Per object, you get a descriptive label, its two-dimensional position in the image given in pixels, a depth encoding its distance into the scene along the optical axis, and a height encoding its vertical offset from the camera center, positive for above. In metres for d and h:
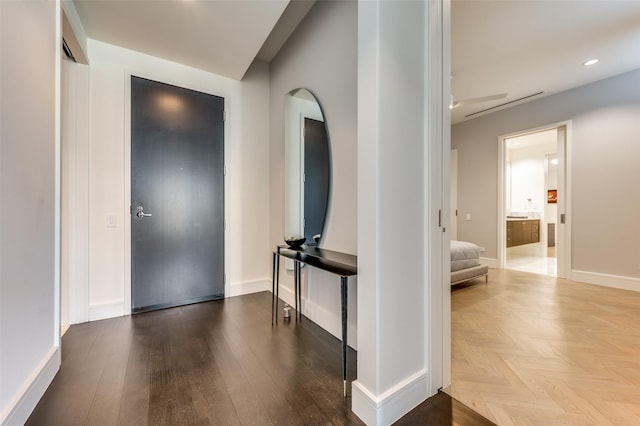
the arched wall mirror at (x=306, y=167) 2.31 +0.45
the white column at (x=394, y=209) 1.25 +0.02
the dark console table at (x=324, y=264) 1.52 -0.35
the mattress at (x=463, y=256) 3.36 -0.58
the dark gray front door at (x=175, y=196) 2.65 +0.18
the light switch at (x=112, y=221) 2.53 -0.09
